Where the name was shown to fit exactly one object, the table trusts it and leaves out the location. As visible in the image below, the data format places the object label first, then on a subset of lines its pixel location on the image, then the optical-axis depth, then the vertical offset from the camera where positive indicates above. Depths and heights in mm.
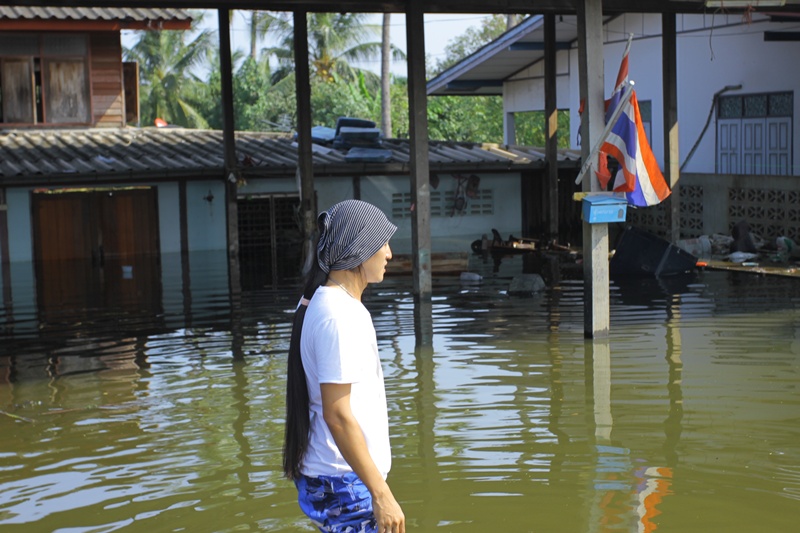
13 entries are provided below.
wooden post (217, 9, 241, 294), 17141 +1234
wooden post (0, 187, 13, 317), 18938 -360
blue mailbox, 9969 -47
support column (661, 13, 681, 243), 16828 +1532
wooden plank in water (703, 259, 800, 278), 14383 -1048
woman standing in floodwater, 3266 -613
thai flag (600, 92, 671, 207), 10062 +422
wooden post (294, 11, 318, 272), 14700 +1350
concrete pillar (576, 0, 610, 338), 10133 +626
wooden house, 20391 +3289
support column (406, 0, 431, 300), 12266 +580
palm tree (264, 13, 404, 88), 34156 +5950
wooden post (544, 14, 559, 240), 19328 +1646
